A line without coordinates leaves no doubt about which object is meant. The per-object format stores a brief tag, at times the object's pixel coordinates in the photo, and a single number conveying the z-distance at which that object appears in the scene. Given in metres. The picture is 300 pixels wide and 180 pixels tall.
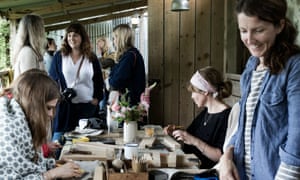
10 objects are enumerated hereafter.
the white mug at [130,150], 2.08
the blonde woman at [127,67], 3.70
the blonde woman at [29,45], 3.15
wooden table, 1.88
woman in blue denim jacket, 1.09
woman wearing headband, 2.41
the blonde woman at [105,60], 5.51
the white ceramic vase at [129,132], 2.60
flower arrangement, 2.61
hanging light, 3.99
